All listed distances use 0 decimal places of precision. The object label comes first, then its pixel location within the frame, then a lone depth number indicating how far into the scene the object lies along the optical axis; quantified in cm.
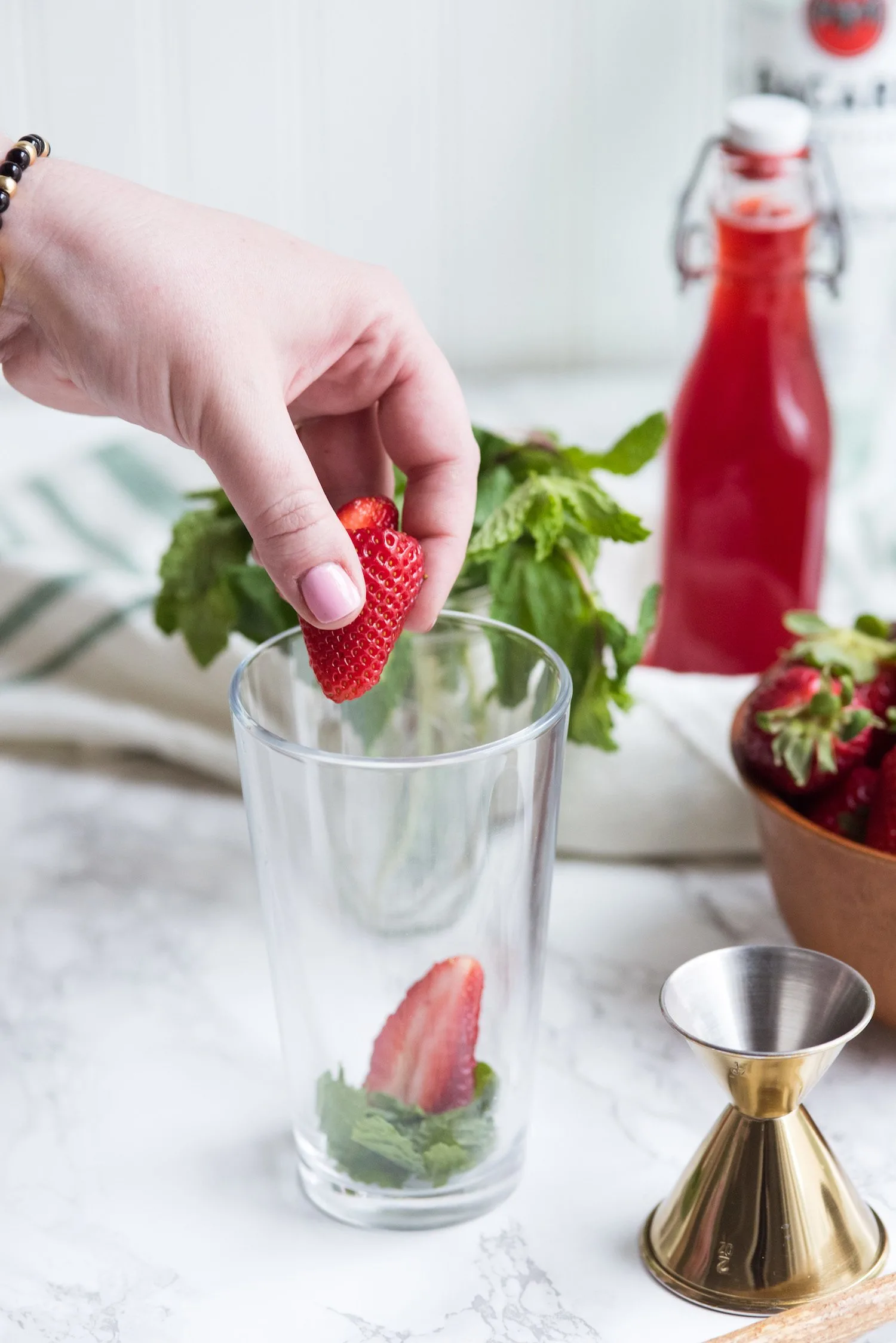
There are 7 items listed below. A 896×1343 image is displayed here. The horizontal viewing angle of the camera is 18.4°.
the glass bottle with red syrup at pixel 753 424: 86
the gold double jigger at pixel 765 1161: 64
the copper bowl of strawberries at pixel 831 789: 70
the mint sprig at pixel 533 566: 76
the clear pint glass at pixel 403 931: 66
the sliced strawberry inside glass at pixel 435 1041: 68
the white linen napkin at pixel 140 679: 80
